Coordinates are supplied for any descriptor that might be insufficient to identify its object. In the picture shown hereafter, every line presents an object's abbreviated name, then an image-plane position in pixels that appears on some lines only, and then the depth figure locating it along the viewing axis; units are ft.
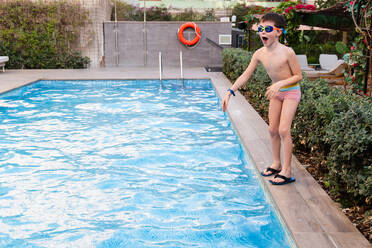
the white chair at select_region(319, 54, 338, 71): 47.65
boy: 11.30
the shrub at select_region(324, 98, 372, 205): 9.77
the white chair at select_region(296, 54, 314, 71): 47.01
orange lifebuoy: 54.70
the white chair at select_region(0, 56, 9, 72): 43.87
